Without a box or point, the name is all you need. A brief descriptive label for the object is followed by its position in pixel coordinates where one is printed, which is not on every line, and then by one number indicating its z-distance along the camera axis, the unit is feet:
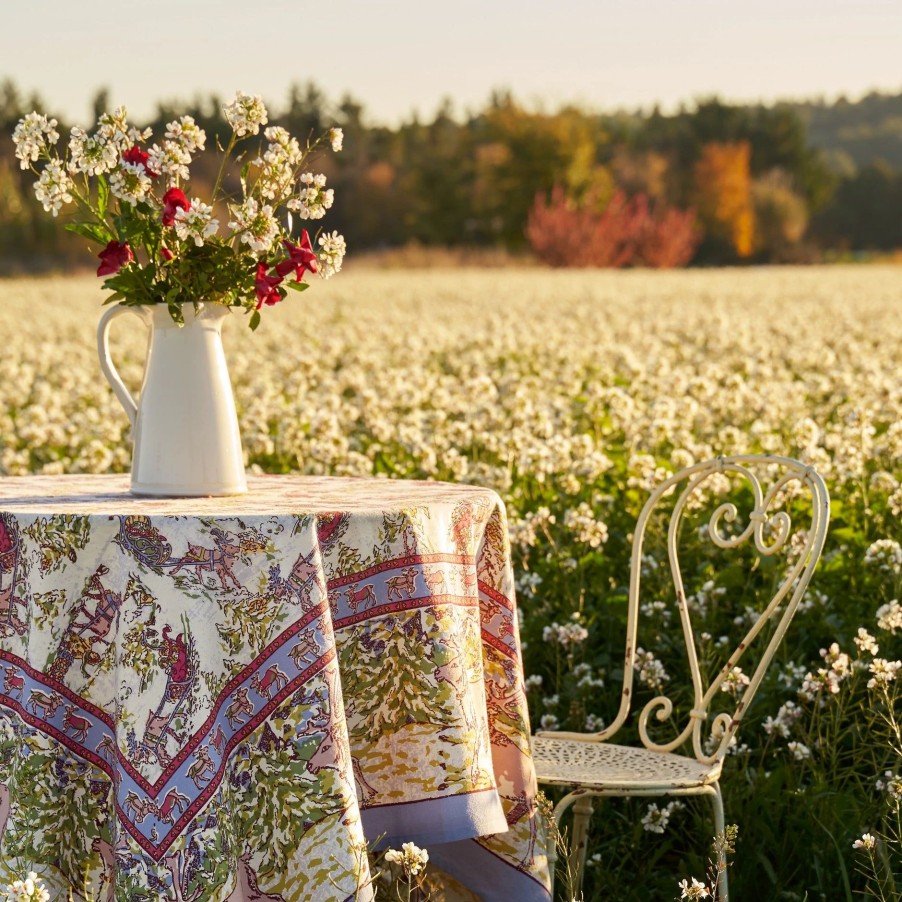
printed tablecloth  8.71
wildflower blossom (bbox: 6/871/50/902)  6.59
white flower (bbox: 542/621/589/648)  14.29
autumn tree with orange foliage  210.18
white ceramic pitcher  10.19
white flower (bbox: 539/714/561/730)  14.19
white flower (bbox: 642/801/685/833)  12.57
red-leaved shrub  154.92
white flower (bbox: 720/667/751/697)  12.24
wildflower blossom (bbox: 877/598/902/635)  12.63
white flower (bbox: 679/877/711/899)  8.49
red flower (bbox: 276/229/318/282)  9.87
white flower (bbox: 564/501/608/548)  15.76
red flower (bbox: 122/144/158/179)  9.85
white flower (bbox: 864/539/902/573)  15.31
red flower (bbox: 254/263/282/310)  9.93
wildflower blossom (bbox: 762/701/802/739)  13.60
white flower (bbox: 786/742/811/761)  13.02
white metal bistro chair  10.53
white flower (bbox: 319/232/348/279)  10.17
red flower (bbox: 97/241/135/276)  9.86
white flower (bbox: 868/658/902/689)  11.55
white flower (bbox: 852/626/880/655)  12.06
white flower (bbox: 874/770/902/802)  10.83
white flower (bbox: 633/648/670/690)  13.97
